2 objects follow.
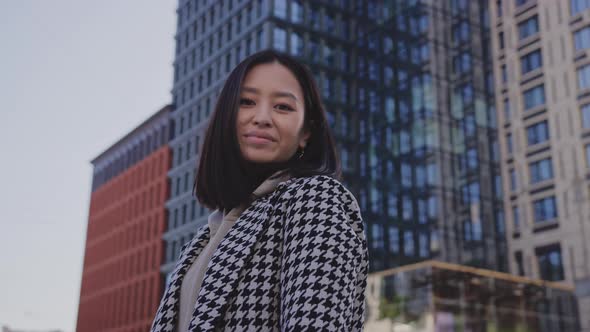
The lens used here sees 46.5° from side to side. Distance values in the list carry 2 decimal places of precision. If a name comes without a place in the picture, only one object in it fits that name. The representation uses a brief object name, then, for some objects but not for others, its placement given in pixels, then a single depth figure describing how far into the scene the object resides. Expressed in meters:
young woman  1.53
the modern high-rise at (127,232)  54.81
